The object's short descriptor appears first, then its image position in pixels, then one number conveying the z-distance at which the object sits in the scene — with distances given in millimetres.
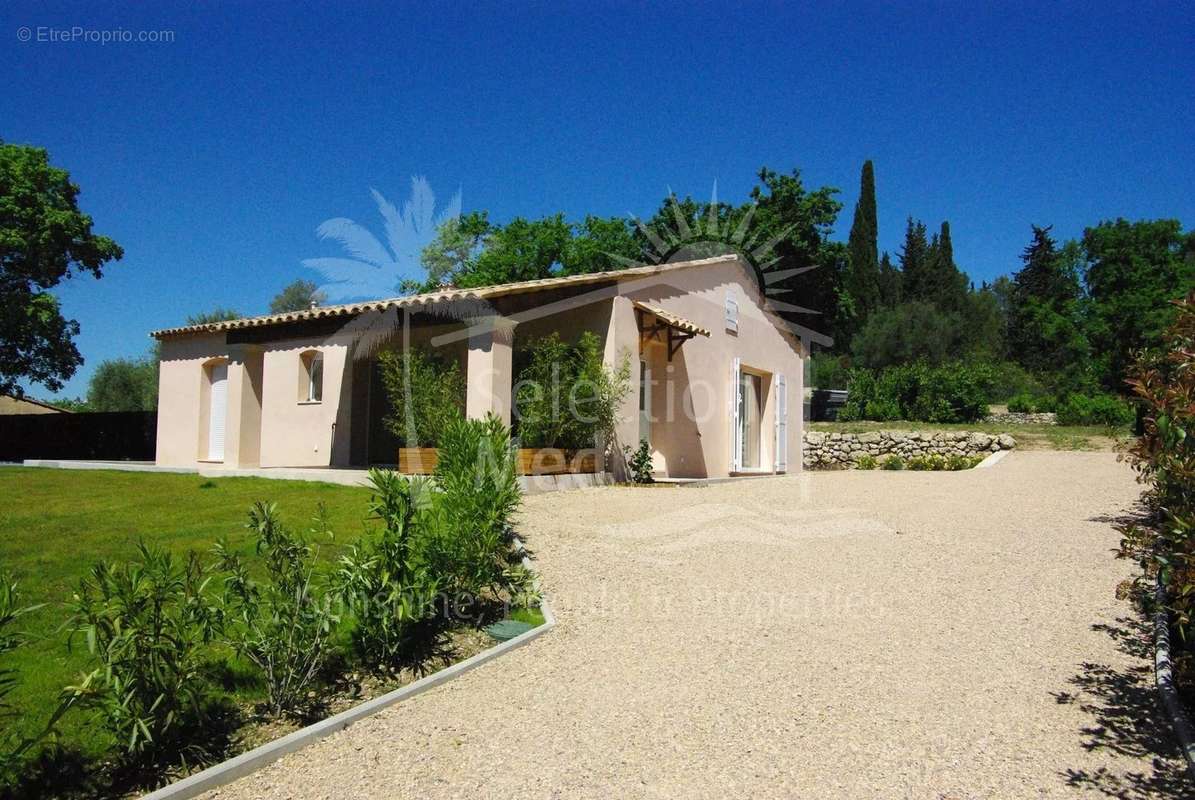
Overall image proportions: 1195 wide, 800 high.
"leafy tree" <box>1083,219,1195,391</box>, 42562
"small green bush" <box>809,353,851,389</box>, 37281
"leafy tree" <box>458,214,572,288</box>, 31516
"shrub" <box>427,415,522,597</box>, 5621
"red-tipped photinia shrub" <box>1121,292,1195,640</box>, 3408
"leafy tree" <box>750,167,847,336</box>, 31109
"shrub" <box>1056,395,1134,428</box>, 24547
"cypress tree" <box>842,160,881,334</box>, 45812
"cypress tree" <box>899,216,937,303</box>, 49844
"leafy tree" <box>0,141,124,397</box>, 26250
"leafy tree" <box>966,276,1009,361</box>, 45562
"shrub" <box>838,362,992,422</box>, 24281
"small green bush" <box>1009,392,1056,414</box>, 28062
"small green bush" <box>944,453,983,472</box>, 17828
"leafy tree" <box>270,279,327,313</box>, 46719
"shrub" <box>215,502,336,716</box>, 4078
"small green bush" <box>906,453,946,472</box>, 18047
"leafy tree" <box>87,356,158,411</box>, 43719
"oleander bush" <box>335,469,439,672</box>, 4516
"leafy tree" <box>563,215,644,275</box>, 30594
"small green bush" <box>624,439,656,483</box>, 13125
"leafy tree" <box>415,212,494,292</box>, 35562
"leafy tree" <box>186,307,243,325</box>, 42188
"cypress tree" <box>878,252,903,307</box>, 47750
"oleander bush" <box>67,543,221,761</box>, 3279
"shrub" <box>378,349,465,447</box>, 11828
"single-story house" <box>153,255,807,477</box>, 12531
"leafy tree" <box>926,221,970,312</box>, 50062
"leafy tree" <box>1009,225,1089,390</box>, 45688
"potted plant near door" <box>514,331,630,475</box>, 11633
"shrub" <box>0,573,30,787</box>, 2953
